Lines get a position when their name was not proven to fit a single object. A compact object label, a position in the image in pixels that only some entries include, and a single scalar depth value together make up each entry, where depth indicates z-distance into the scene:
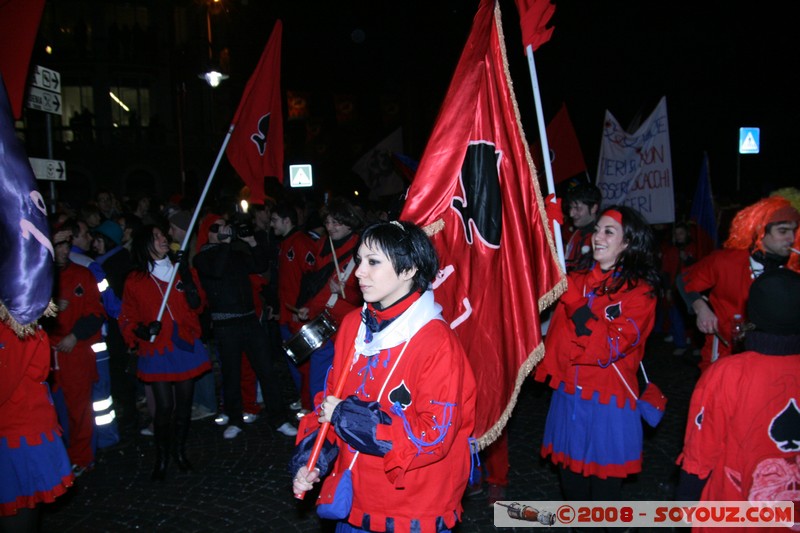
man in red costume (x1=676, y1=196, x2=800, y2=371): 4.57
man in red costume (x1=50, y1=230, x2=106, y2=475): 5.74
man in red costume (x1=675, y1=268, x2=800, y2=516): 2.65
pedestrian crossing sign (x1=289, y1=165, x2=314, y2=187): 19.31
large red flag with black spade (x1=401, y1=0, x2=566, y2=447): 3.66
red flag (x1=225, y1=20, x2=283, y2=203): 6.38
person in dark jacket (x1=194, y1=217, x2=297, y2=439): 6.49
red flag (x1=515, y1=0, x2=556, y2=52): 3.67
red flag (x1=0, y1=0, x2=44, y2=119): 4.08
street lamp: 11.91
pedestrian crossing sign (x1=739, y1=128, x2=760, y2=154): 17.17
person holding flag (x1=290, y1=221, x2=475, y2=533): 2.53
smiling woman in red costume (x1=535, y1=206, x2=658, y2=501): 3.80
